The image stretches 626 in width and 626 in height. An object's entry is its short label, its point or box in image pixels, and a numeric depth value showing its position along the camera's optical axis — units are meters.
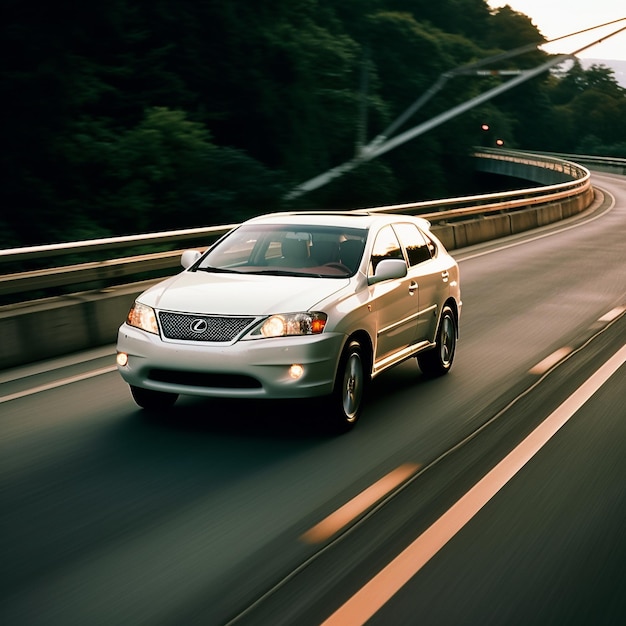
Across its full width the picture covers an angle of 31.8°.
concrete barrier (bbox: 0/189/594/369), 10.55
